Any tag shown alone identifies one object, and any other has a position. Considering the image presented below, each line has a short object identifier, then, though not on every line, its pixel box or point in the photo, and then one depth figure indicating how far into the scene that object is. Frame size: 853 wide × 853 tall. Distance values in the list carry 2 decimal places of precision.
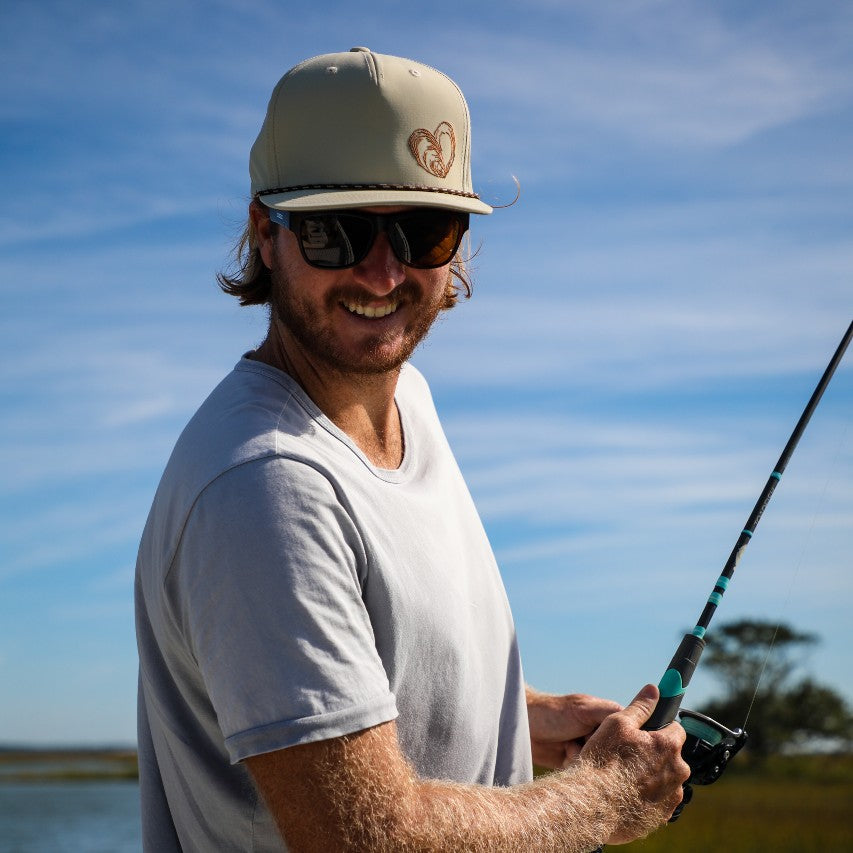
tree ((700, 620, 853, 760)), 37.82
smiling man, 2.00
